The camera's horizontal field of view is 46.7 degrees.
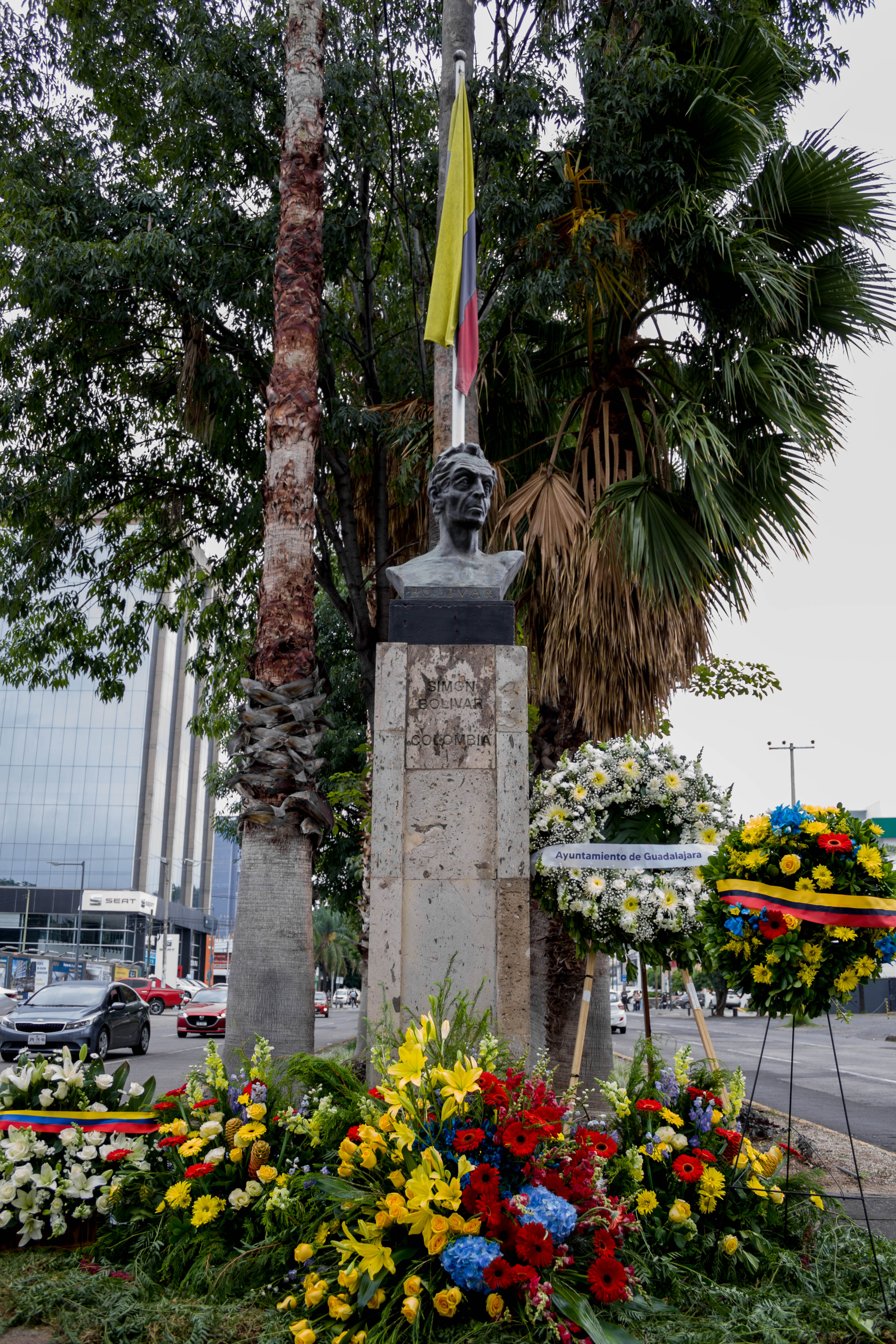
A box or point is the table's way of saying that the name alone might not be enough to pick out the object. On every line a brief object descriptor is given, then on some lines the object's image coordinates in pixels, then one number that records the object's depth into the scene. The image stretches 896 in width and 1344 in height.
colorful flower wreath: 4.12
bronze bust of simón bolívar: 5.88
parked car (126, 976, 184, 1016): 37.53
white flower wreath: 5.40
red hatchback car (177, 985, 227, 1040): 23.92
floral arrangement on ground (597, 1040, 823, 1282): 4.21
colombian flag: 7.94
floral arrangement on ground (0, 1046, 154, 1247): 4.68
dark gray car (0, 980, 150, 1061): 15.70
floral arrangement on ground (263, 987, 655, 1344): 3.32
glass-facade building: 67.31
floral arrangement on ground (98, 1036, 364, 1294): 4.17
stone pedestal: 5.35
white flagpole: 7.08
